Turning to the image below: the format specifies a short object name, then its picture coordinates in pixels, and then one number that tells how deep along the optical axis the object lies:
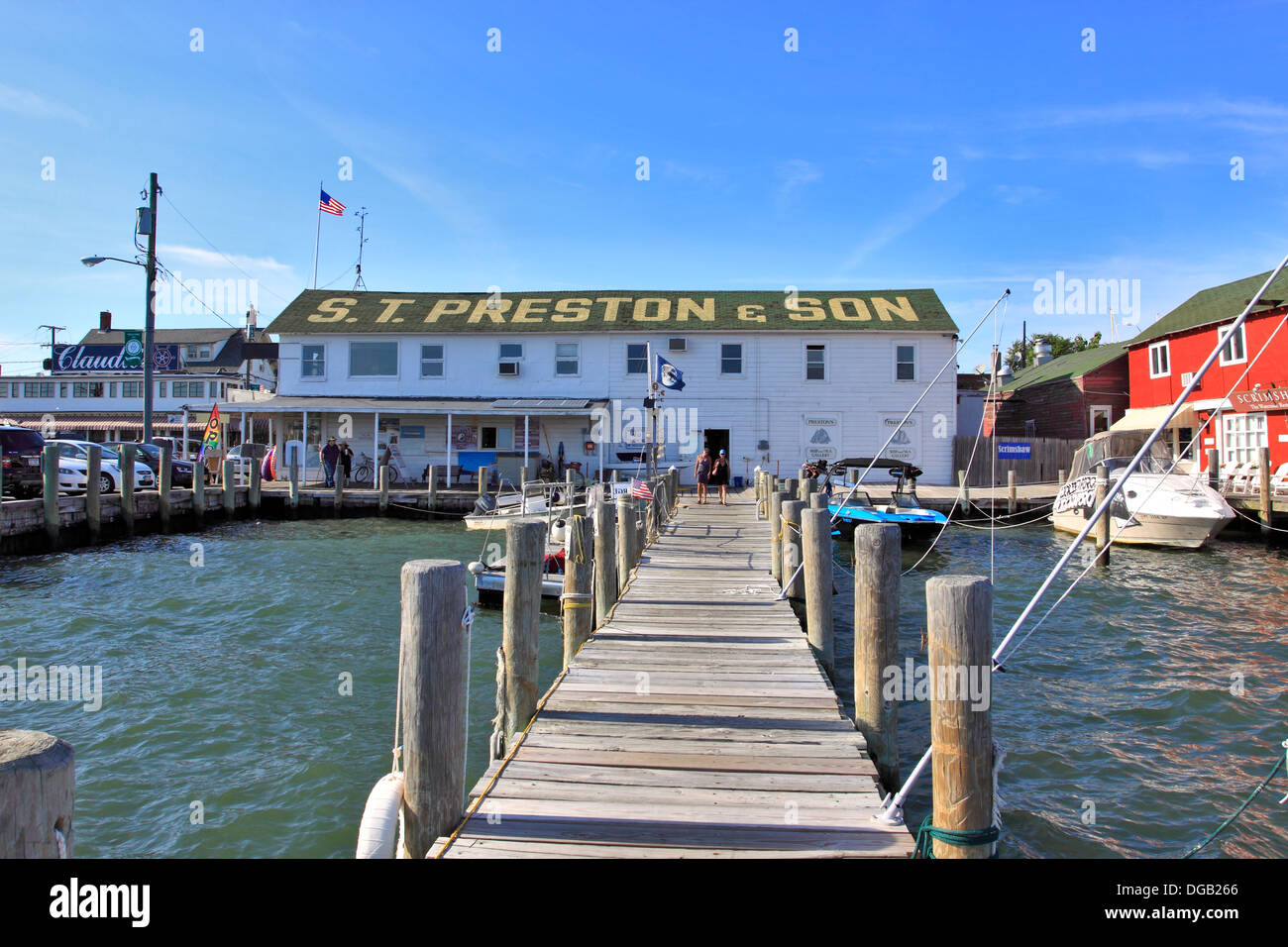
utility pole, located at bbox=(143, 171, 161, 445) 23.98
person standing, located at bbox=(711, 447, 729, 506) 22.97
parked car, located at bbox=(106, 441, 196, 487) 26.69
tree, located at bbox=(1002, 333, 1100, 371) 62.78
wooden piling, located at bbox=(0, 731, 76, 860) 2.16
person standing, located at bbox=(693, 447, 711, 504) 23.44
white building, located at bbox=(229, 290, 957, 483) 31.00
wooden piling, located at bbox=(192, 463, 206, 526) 23.03
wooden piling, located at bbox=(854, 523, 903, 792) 5.70
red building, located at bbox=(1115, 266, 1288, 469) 24.89
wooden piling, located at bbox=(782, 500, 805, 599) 10.45
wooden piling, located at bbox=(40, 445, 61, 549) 17.88
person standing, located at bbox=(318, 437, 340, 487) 28.95
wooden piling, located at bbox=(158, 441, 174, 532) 21.92
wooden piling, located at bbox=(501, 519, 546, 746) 5.51
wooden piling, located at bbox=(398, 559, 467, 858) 3.85
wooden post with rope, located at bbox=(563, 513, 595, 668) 7.70
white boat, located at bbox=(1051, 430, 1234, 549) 19.77
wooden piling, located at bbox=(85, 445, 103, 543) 19.41
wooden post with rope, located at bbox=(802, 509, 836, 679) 7.90
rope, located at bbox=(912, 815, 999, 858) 3.66
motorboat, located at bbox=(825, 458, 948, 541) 18.91
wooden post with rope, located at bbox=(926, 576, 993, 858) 3.67
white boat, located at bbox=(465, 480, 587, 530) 19.05
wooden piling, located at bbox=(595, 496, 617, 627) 9.14
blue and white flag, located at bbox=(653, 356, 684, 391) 19.31
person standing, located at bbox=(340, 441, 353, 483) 28.11
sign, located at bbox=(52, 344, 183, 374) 54.47
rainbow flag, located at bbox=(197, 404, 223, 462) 32.06
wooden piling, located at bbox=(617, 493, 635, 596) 10.86
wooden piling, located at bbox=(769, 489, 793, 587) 11.51
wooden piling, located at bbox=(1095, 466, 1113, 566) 18.82
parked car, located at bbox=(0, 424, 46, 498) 20.20
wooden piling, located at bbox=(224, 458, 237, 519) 24.80
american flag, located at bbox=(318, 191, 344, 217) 35.50
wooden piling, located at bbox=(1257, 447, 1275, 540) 20.11
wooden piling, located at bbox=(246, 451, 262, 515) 25.83
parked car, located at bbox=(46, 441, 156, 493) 22.11
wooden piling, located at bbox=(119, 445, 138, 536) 20.70
